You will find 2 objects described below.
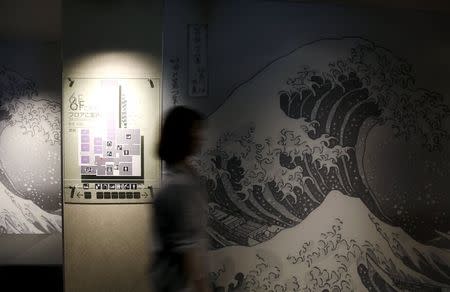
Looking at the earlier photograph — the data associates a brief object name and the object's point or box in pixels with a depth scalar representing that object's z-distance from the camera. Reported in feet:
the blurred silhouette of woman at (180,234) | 5.54
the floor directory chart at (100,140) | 9.09
